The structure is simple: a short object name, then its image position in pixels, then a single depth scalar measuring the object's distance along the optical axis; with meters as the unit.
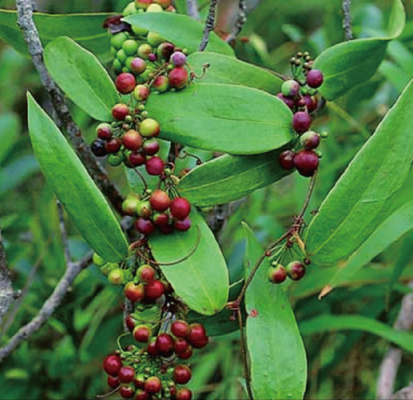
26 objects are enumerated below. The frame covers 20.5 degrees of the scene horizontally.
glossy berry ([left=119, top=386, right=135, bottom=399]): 0.50
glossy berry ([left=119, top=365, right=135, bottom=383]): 0.50
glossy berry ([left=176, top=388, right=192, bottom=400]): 0.51
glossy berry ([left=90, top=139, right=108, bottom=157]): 0.49
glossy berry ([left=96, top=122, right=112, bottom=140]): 0.49
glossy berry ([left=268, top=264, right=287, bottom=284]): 0.49
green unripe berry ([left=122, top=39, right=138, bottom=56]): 0.51
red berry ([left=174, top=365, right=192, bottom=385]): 0.50
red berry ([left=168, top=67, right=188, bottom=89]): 0.49
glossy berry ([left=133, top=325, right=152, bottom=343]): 0.50
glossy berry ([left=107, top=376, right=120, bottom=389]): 0.51
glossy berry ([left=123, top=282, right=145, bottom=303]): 0.48
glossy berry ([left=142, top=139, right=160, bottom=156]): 0.48
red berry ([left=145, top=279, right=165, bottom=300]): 0.48
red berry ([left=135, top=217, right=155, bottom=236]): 0.48
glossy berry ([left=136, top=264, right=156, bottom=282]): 0.48
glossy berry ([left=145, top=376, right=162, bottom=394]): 0.49
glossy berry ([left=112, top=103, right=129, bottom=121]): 0.49
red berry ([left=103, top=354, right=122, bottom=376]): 0.50
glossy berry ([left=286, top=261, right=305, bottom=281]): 0.49
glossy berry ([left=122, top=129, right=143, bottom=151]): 0.48
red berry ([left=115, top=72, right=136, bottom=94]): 0.49
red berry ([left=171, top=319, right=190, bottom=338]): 0.49
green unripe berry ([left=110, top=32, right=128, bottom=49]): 0.52
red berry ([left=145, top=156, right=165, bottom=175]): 0.49
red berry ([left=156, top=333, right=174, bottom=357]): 0.49
